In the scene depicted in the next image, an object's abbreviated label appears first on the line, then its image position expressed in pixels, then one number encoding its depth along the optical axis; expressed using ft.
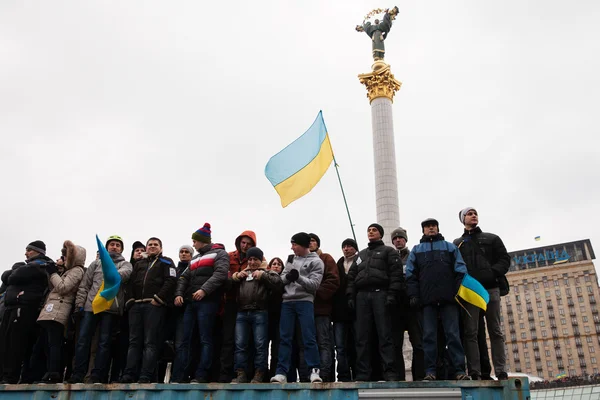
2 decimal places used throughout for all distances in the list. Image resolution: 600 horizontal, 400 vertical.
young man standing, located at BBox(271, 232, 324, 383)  21.08
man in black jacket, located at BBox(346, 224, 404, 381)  20.68
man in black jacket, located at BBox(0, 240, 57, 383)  22.57
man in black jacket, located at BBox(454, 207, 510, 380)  20.11
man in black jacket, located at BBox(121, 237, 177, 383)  21.54
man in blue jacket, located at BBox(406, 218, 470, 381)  19.83
